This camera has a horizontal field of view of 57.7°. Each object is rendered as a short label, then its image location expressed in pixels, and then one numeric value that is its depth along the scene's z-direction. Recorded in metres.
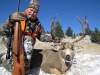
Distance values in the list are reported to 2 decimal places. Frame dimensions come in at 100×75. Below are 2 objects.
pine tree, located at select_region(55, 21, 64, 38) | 20.18
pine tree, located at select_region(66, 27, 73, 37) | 26.04
